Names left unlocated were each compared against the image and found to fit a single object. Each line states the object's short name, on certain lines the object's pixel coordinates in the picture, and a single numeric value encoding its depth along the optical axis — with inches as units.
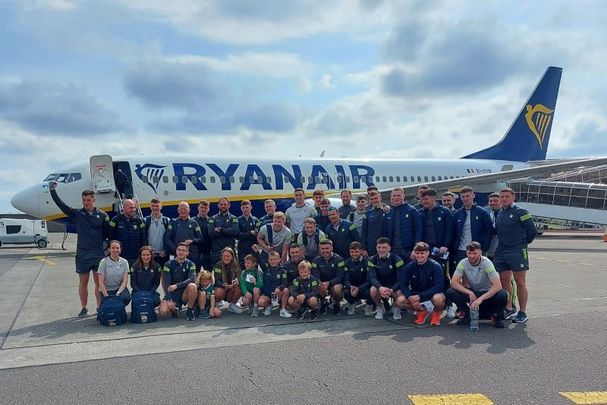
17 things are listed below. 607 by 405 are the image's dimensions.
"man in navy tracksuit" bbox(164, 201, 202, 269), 371.6
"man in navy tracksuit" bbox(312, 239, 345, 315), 330.6
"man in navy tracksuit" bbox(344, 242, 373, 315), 331.6
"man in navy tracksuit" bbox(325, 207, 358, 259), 364.2
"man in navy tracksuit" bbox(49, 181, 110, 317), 343.0
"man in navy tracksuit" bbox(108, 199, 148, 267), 355.6
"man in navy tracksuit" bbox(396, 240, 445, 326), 305.3
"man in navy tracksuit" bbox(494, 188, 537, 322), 312.5
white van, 1110.4
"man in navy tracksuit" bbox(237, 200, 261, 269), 404.5
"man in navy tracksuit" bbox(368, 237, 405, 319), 323.0
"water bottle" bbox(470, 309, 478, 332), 286.8
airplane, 705.0
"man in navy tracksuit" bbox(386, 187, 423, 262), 351.6
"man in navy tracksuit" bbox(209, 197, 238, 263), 396.8
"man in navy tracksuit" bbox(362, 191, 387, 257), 360.8
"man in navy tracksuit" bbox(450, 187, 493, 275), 341.4
